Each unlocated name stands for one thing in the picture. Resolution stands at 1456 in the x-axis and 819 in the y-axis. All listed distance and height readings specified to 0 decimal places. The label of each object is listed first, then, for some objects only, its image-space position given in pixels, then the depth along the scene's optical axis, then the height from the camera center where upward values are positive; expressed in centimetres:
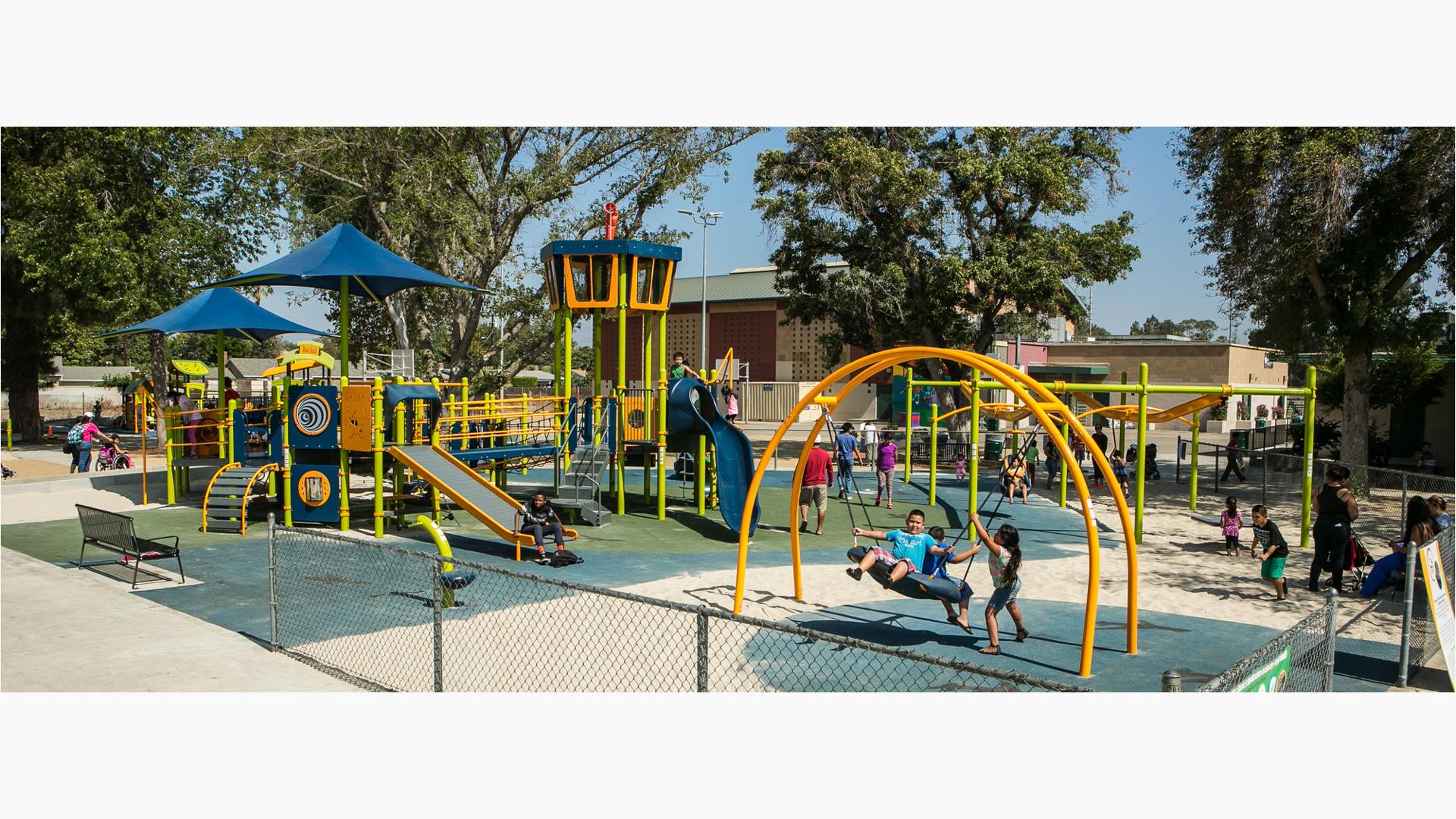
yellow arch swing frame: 813 -20
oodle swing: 879 -175
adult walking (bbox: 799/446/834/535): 1533 -142
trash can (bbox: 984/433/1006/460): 2967 -167
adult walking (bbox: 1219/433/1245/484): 2383 -148
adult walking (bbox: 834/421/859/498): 1869 -115
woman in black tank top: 1143 -149
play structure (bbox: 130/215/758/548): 1507 -78
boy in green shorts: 1139 -188
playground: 858 -221
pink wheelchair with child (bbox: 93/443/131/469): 2327 -169
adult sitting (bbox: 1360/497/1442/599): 1017 -147
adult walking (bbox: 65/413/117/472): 2225 -132
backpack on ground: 1284 -220
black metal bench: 1126 -177
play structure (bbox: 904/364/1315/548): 1445 -30
